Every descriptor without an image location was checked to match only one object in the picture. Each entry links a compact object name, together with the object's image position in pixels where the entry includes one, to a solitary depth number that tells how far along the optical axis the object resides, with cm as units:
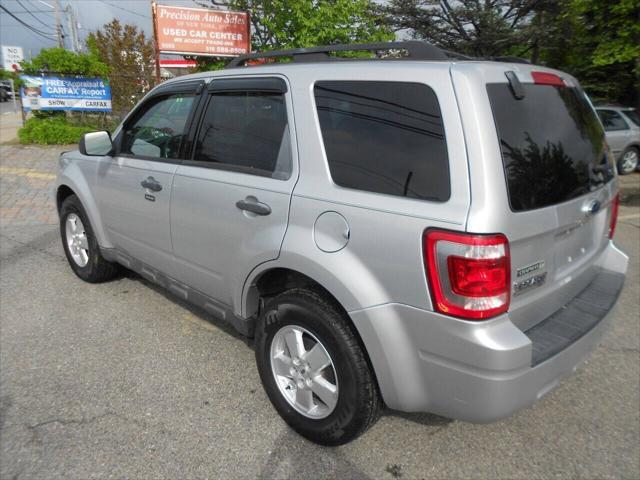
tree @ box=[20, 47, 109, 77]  1339
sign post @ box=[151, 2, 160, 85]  1181
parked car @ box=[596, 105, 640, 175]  1189
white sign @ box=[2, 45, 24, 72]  1828
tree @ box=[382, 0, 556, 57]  1336
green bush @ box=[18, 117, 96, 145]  1368
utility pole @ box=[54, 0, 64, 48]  2615
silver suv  190
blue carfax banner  1349
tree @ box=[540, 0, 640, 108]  998
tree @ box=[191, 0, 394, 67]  999
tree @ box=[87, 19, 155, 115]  1519
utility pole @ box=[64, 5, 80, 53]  3362
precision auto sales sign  1194
